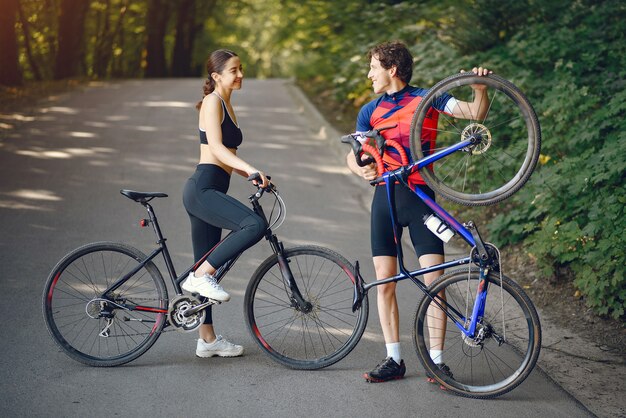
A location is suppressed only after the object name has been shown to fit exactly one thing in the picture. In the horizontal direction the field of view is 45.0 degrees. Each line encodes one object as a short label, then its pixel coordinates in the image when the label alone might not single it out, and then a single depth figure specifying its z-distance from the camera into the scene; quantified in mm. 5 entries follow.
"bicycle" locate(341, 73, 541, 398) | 4402
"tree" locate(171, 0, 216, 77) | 37375
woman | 4875
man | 4602
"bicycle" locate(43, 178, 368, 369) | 5020
